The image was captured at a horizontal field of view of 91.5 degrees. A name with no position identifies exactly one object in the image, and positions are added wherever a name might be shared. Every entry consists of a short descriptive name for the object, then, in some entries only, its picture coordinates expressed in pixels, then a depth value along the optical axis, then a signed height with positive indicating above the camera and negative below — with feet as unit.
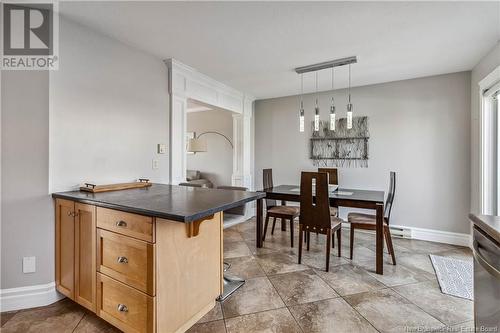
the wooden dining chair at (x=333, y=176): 12.68 -0.47
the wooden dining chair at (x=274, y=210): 10.65 -1.95
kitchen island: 4.56 -1.88
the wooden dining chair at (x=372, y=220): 8.94 -2.05
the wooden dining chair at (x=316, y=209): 8.38 -1.52
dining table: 8.13 -1.28
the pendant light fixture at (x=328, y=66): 8.86 +4.13
